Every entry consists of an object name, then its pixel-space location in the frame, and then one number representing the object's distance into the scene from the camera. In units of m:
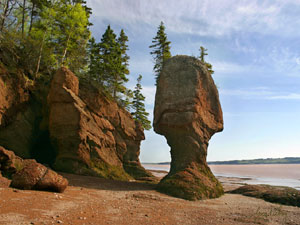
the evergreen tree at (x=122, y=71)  33.77
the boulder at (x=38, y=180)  9.33
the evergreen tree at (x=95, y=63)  30.53
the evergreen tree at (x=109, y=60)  31.32
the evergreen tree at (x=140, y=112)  43.94
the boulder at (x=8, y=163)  10.86
